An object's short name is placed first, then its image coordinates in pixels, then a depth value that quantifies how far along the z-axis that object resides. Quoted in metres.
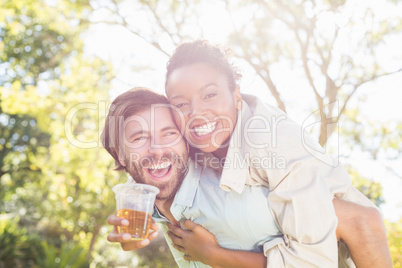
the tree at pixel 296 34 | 5.86
